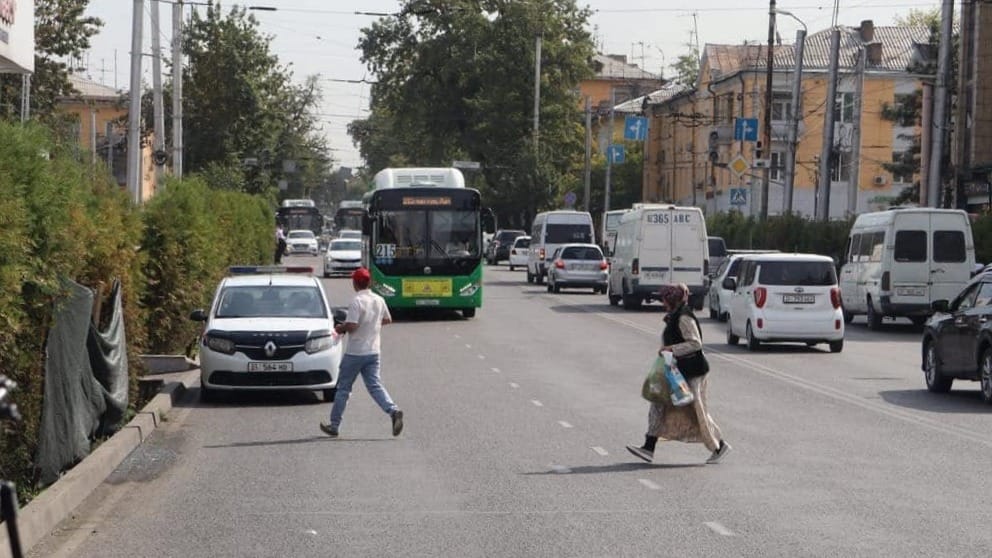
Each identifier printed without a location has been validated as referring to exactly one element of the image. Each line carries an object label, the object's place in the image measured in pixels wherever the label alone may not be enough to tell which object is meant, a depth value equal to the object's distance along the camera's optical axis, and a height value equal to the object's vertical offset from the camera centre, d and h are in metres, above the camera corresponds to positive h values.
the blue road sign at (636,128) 75.69 +3.20
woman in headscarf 14.09 -1.69
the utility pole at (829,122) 50.34 +2.46
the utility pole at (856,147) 50.94 +1.79
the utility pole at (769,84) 56.78 +4.02
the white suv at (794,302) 29.08 -1.70
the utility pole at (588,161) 86.75 +1.91
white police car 19.58 -1.90
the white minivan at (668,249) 42.38 -1.22
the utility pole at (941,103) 42.19 +2.64
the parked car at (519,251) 79.00 -2.59
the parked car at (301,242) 93.56 -2.92
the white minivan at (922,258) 35.22 -1.05
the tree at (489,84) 88.69 +5.88
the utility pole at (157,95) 36.94 +1.96
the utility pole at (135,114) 32.97 +1.40
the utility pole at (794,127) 55.53 +2.58
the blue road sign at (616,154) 83.34 +2.20
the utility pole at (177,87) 40.38 +2.38
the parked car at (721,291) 37.31 -2.01
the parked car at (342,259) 64.12 -2.59
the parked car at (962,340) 19.80 -1.59
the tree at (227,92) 57.06 +3.23
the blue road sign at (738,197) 63.28 +0.20
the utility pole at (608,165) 84.14 +1.70
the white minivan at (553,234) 62.03 -1.40
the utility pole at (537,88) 86.56 +5.58
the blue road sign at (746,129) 61.72 +2.67
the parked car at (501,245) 90.00 -2.65
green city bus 37.41 -1.15
